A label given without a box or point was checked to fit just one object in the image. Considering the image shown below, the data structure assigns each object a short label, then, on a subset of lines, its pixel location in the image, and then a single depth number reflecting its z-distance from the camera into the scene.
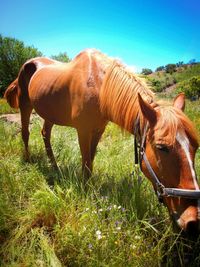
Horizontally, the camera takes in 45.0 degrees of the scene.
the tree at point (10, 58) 16.19
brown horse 1.78
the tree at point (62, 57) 18.08
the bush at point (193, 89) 20.84
